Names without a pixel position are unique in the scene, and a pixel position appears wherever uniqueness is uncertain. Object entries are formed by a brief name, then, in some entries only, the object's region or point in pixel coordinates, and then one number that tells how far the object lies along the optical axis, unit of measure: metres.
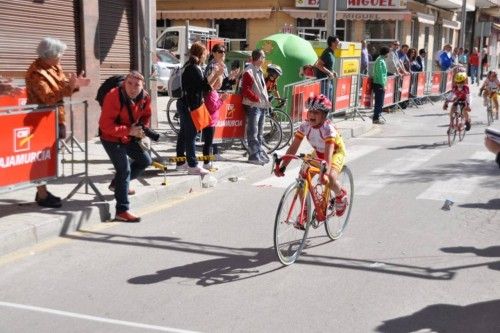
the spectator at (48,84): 7.04
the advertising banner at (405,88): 19.88
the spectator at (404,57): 20.77
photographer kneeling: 6.88
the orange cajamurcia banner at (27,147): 6.32
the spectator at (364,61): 19.64
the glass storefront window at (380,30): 32.06
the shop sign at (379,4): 30.53
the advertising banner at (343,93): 15.52
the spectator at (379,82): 16.44
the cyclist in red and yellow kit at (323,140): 5.89
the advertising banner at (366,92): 17.09
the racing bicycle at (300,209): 5.61
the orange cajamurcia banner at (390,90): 18.39
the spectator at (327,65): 14.43
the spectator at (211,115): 9.78
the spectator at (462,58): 28.98
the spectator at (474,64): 33.53
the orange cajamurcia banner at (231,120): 10.48
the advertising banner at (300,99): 13.02
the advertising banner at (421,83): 21.46
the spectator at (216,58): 10.14
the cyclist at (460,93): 12.92
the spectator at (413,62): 22.03
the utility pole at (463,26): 31.54
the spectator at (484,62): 39.33
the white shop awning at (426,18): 32.81
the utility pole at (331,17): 16.23
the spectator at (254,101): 10.54
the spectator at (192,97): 8.99
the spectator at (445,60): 25.11
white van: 24.28
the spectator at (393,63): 19.11
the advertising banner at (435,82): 23.29
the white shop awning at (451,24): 40.02
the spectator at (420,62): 22.25
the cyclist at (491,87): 16.05
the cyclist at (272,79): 12.52
